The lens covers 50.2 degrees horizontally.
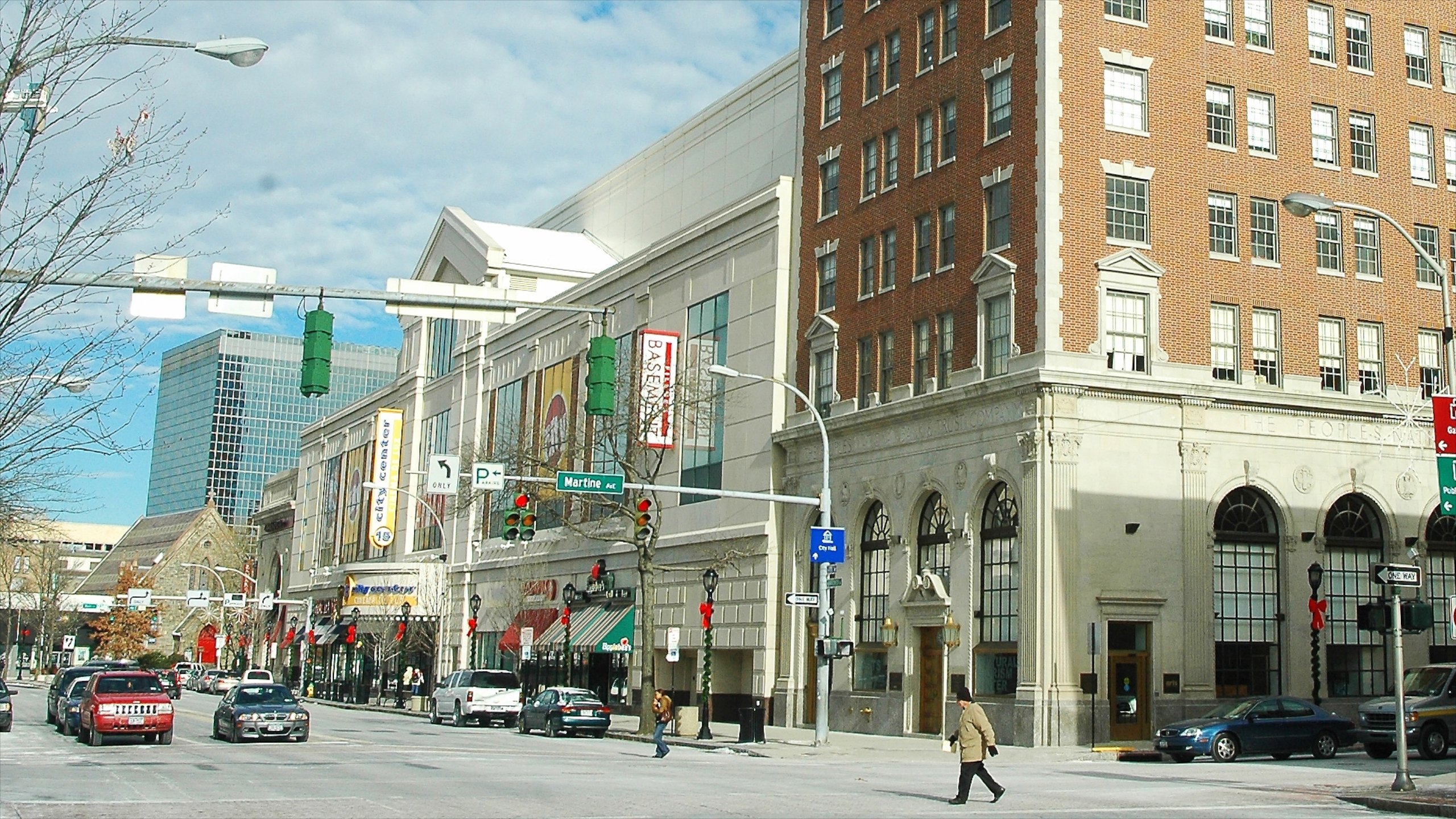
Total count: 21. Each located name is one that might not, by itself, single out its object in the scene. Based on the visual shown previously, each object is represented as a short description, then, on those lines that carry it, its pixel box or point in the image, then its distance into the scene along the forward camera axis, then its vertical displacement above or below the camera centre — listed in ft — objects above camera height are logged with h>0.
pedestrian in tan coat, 78.69 -4.17
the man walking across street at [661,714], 122.01 -5.07
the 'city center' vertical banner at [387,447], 307.37 +38.18
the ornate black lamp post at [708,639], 150.30 +1.30
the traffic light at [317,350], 70.38 +13.05
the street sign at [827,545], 133.80 +9.40
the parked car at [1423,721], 114.93 -3.34
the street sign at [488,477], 131.95 +14.09
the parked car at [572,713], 160.86 -6.78
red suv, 125.70 -6.19
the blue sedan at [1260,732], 117.80 -4.71
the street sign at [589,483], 129.39 +13.63
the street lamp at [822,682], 135.85 -2.28
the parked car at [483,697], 183.62 -6.24
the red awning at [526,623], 229.86 +3.36
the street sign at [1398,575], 89.15 +5.67
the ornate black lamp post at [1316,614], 137.90 +5.12
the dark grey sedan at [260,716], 133.69 -6.80
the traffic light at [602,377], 76.28 +13.24
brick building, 136.98 +28.31
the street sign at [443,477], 134.51 +14.29
